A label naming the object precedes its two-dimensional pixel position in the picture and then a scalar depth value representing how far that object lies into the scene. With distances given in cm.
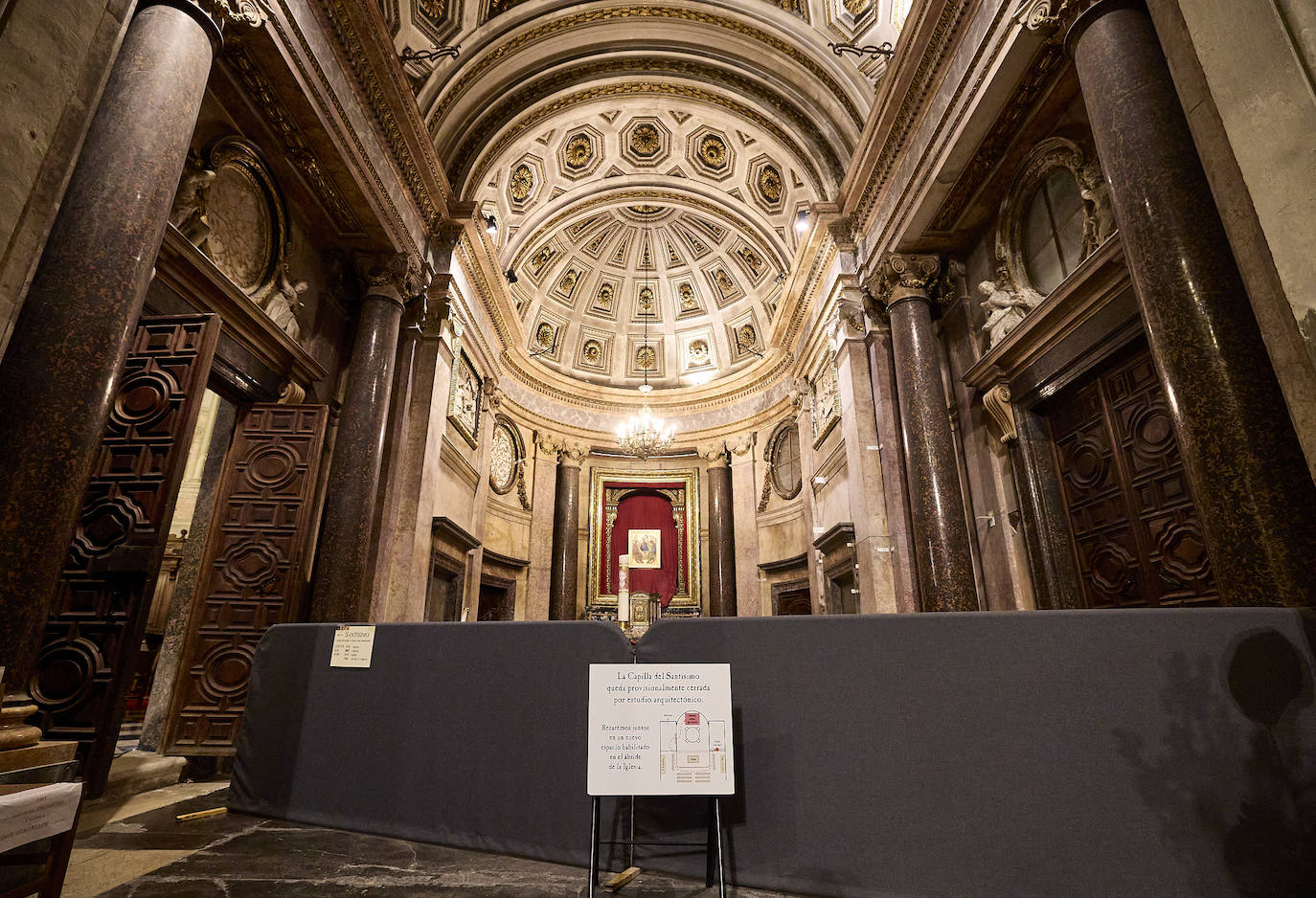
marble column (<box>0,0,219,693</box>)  255
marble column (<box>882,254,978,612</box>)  566
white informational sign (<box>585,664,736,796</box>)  198
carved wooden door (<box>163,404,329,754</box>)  467
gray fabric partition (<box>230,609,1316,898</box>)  183
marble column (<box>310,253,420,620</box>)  563
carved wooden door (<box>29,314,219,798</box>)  338
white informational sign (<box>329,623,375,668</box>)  291
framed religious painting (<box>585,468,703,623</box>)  1338
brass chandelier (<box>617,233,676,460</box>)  1220
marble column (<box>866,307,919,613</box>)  648
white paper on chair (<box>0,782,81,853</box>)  154
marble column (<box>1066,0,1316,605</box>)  256
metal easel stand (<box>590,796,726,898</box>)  198
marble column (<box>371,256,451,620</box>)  678
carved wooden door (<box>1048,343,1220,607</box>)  416
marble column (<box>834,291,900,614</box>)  684
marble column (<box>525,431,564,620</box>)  1225
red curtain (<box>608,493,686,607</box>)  1361
